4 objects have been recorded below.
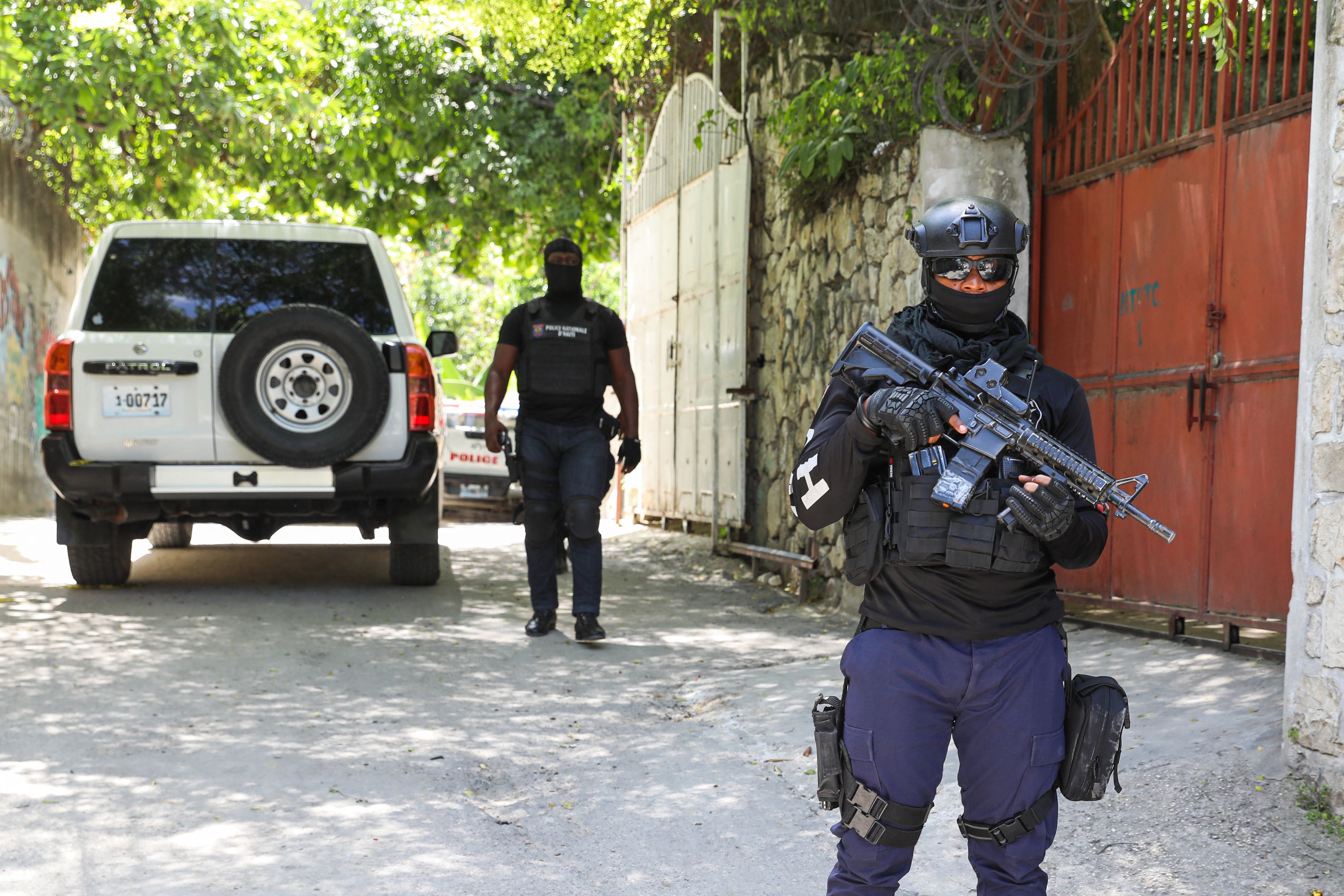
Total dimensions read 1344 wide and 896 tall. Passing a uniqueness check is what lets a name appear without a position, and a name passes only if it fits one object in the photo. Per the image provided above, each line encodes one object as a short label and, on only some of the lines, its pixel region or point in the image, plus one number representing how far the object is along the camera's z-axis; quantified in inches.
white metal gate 369.4
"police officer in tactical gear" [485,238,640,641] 247.3
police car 537.0
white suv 268.5
